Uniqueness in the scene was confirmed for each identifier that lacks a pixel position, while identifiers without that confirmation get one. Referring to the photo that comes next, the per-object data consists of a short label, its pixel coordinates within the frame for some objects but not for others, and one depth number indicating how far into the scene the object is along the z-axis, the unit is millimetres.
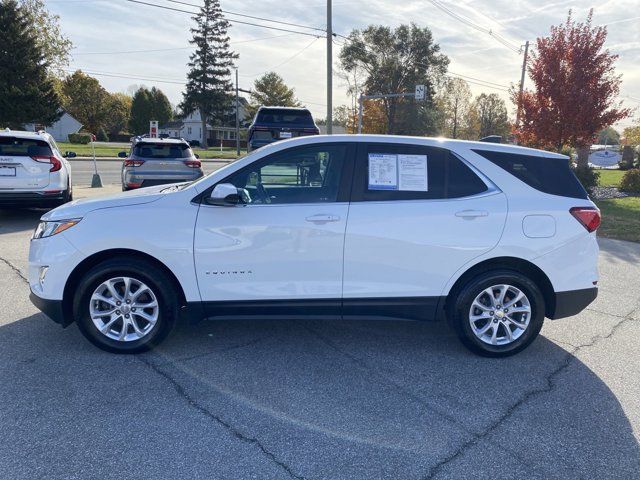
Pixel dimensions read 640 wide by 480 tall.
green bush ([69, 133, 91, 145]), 57338
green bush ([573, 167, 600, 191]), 16734
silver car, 10500
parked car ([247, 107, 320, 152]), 11586
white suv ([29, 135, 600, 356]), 3742
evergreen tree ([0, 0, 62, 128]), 33406
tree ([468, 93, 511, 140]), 64062
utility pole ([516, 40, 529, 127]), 31059
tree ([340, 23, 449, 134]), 49906
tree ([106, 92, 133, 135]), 79325
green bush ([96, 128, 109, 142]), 68000
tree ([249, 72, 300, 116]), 64831
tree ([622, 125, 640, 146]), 38969
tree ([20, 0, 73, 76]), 37750
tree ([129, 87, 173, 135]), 72375
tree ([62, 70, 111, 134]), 68188
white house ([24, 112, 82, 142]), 68188
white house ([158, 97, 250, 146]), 83306
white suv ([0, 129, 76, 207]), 8633
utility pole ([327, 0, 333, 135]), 19328
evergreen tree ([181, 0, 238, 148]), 61375
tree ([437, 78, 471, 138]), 58288
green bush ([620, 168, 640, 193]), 18094
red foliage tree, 15133
